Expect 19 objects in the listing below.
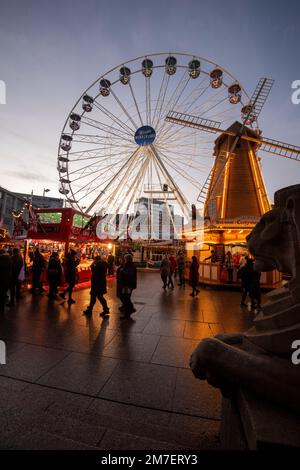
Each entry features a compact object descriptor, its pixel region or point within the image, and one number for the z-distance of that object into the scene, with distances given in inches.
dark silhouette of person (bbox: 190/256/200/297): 399.6
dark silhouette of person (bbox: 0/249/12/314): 250.2
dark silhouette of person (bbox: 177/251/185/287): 524.1
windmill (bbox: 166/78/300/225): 717.9
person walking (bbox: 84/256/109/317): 253.9
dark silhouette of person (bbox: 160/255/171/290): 459.2
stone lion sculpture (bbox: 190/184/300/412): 61.1
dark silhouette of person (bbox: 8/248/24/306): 277.6
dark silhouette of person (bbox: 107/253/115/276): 670.3
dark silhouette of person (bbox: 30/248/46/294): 359.3
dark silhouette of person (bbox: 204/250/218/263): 645.9
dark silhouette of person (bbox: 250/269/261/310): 303.1
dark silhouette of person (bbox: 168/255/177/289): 702.1
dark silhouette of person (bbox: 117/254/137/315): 252.5
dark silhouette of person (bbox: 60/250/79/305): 311.6
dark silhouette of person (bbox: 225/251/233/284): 488.1
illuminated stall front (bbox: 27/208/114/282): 556.1
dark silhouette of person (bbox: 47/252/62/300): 330.0
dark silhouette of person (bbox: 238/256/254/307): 318.9
